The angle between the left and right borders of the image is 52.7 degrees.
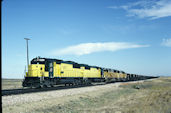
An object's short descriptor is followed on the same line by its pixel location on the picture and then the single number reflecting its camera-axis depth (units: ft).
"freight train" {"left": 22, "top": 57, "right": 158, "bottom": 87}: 69.77
